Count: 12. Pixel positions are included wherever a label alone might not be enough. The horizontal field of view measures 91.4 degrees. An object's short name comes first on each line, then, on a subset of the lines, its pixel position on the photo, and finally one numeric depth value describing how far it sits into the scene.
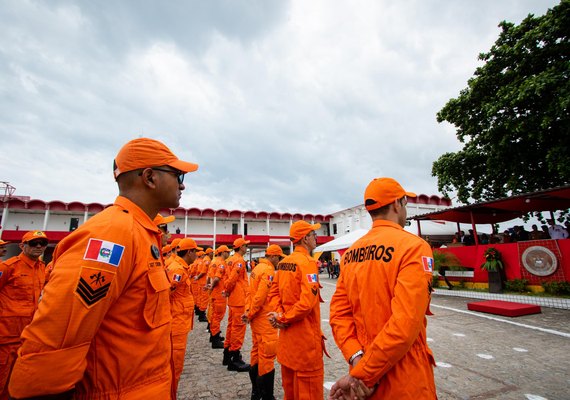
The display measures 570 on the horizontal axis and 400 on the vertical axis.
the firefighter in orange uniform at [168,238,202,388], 3.91
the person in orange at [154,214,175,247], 3.56
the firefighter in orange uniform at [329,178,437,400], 1.58
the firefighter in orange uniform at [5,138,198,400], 1.01
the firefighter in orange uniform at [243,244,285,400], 3.62
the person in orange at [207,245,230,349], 6.72
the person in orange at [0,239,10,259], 5.13
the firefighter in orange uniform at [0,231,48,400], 3.71
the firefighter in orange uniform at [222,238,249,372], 5.16
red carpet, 7.61
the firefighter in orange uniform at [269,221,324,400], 2.84
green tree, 10.53
